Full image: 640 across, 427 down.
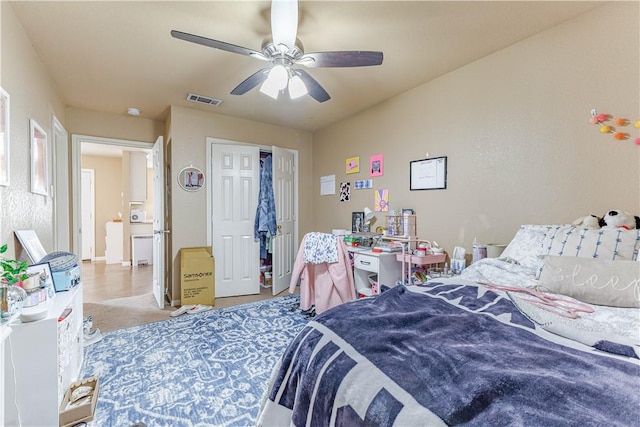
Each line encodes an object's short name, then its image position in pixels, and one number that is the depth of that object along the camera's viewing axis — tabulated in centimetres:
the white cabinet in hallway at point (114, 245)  639
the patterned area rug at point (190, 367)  166
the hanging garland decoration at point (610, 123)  170
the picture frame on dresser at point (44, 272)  160
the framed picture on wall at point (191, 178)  365
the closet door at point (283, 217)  402
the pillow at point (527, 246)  175
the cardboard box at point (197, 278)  343
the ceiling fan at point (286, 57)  165
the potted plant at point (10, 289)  131
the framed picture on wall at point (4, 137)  154
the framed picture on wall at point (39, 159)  211
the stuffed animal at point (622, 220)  160
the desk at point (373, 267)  273
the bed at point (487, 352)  65
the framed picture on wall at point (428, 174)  273
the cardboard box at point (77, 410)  154
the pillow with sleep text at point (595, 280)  125
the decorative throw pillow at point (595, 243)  141
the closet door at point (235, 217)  389
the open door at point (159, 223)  346
